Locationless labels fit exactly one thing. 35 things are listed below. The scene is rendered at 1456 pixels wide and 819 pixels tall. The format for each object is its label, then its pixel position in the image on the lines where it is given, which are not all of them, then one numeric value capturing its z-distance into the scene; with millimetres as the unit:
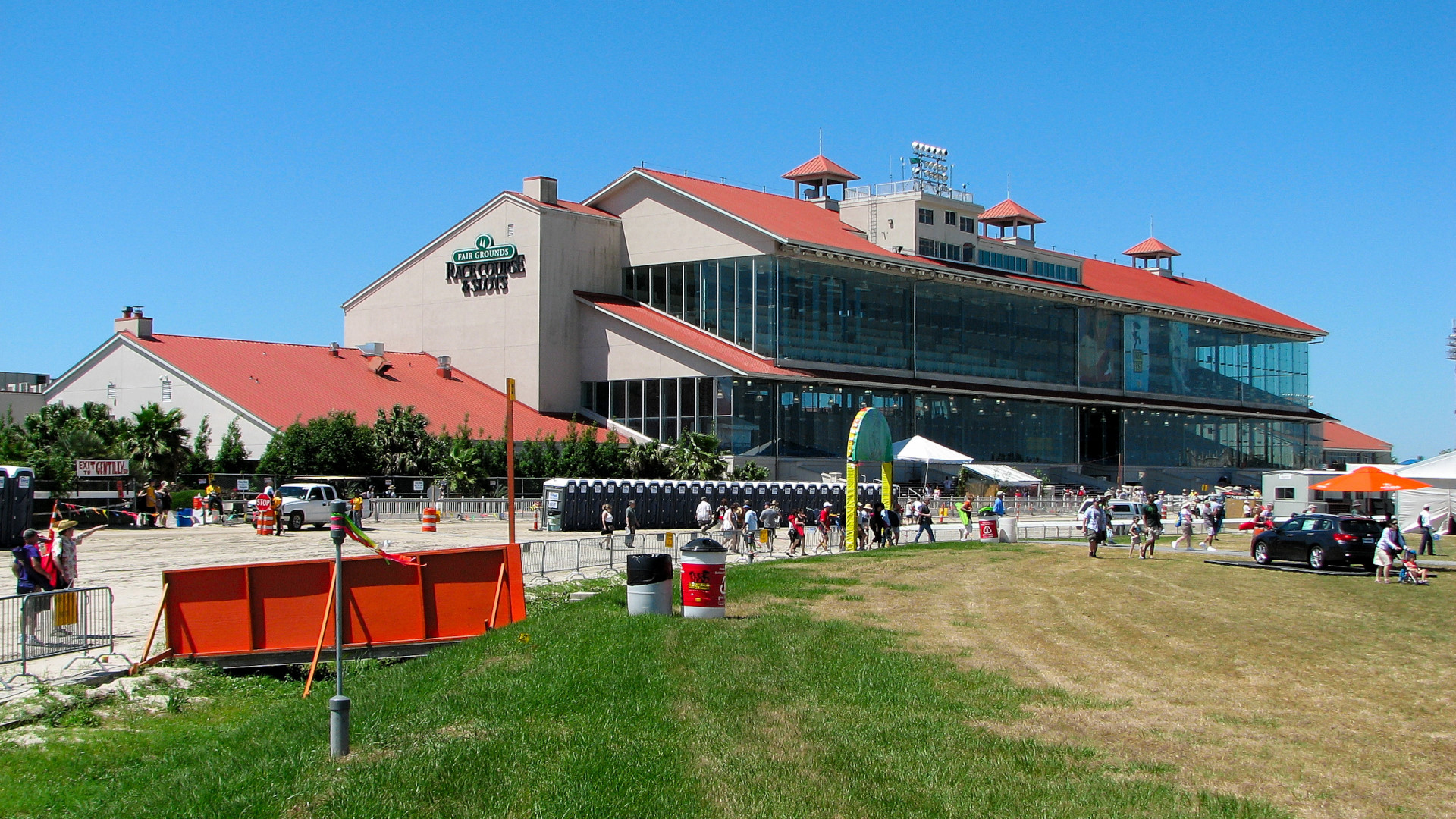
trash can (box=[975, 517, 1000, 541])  47312
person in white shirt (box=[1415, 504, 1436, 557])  42281
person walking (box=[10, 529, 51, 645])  20250
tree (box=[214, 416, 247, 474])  57094
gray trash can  21125
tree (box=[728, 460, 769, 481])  61938
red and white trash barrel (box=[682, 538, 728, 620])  20750
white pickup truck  46312
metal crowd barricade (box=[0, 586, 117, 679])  19094
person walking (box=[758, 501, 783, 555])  43438
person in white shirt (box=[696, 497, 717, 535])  47594
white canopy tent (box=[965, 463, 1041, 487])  73500
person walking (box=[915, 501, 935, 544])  47031
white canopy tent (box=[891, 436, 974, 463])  59562
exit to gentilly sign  47125
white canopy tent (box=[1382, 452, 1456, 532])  52031
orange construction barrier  20969
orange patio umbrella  38125
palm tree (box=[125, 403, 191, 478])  53312
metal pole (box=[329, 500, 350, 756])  12125
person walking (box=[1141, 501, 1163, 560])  39094
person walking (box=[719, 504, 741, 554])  41188
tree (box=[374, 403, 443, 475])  58812
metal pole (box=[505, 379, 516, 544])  24219
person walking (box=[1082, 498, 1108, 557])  38625
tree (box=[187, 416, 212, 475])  57000
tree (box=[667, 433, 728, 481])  60281
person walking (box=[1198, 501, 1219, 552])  45406
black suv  34500
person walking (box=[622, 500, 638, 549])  40325
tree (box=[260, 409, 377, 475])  55438
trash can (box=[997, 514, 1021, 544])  47844
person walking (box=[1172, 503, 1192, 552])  45438
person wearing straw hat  20734
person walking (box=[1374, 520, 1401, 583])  32000
